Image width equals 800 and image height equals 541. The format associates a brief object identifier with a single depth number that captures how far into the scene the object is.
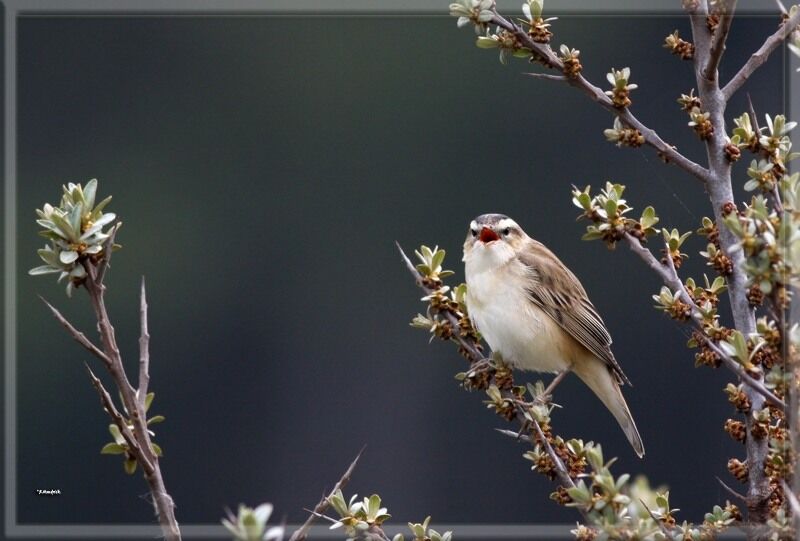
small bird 6.82
